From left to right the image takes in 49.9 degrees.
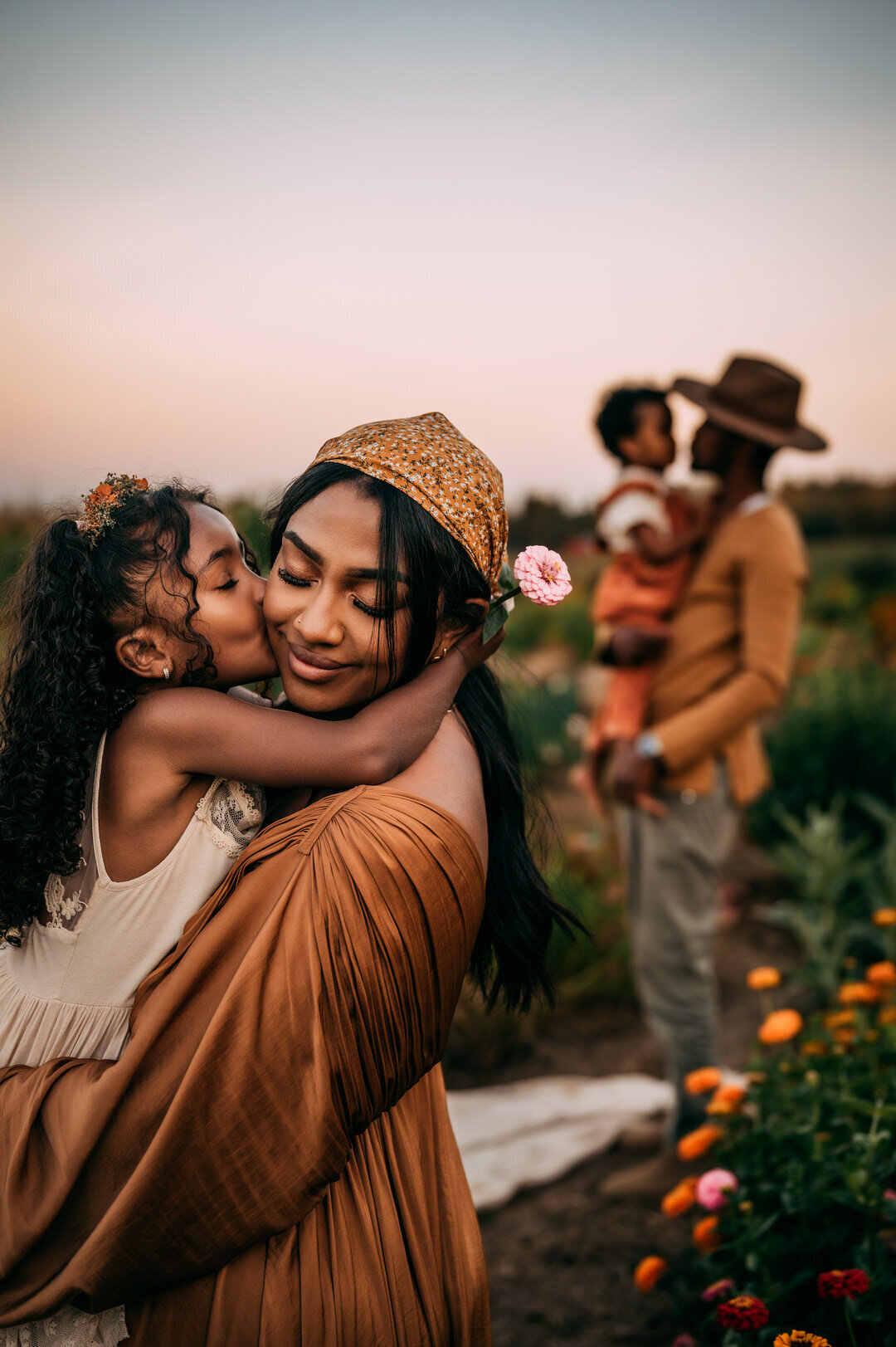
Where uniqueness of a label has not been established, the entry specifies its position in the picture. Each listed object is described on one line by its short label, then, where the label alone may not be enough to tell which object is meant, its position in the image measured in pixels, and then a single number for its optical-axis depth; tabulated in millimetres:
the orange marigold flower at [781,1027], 2330
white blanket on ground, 3418
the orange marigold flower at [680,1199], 2215
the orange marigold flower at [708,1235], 2137
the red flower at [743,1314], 1641
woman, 1293
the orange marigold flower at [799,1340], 1516
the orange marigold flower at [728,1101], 2336
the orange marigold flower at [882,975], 2510
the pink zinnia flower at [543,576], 1551
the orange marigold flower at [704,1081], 2432
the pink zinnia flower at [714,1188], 2135
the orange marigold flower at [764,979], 2505
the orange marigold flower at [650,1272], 2193
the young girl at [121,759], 1510
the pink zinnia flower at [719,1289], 1936
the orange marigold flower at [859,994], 2406
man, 3266
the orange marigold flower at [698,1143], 2352
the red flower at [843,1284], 1583
